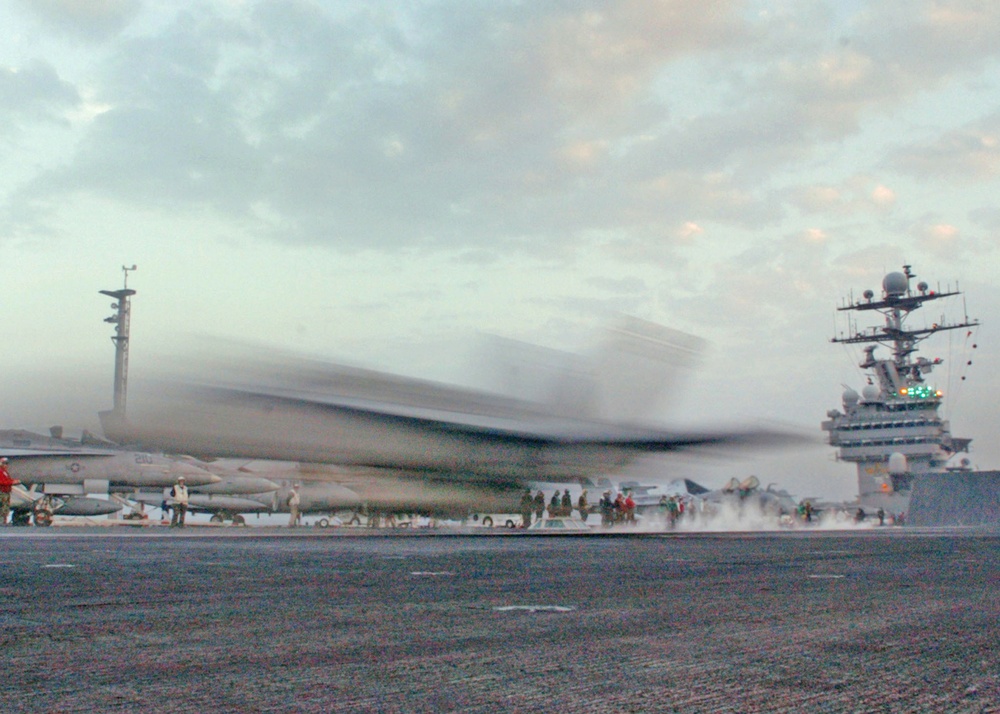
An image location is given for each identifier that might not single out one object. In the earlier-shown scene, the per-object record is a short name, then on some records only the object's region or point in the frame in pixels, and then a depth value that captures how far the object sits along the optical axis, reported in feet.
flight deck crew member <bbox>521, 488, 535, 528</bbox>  59.77
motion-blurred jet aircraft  43.21
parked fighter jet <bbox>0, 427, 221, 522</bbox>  70.54
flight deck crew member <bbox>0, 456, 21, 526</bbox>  56.65
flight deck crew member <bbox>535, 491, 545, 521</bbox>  62.23
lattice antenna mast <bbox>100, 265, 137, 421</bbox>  105.81
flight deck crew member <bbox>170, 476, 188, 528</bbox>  69.15
